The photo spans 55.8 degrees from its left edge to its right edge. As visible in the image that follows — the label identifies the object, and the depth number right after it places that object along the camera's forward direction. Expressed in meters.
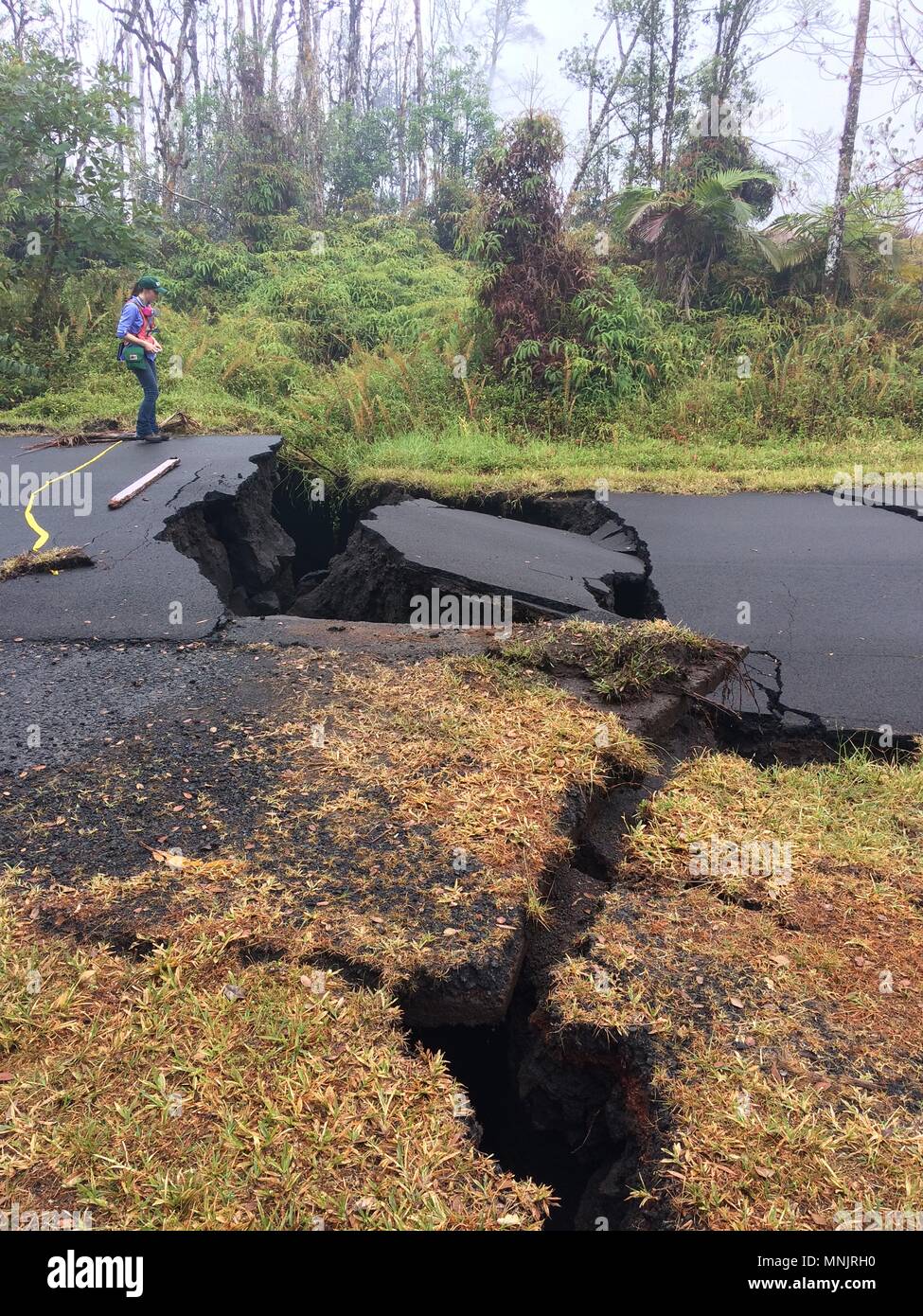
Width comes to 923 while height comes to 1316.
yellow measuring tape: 6.83
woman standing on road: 9.18
